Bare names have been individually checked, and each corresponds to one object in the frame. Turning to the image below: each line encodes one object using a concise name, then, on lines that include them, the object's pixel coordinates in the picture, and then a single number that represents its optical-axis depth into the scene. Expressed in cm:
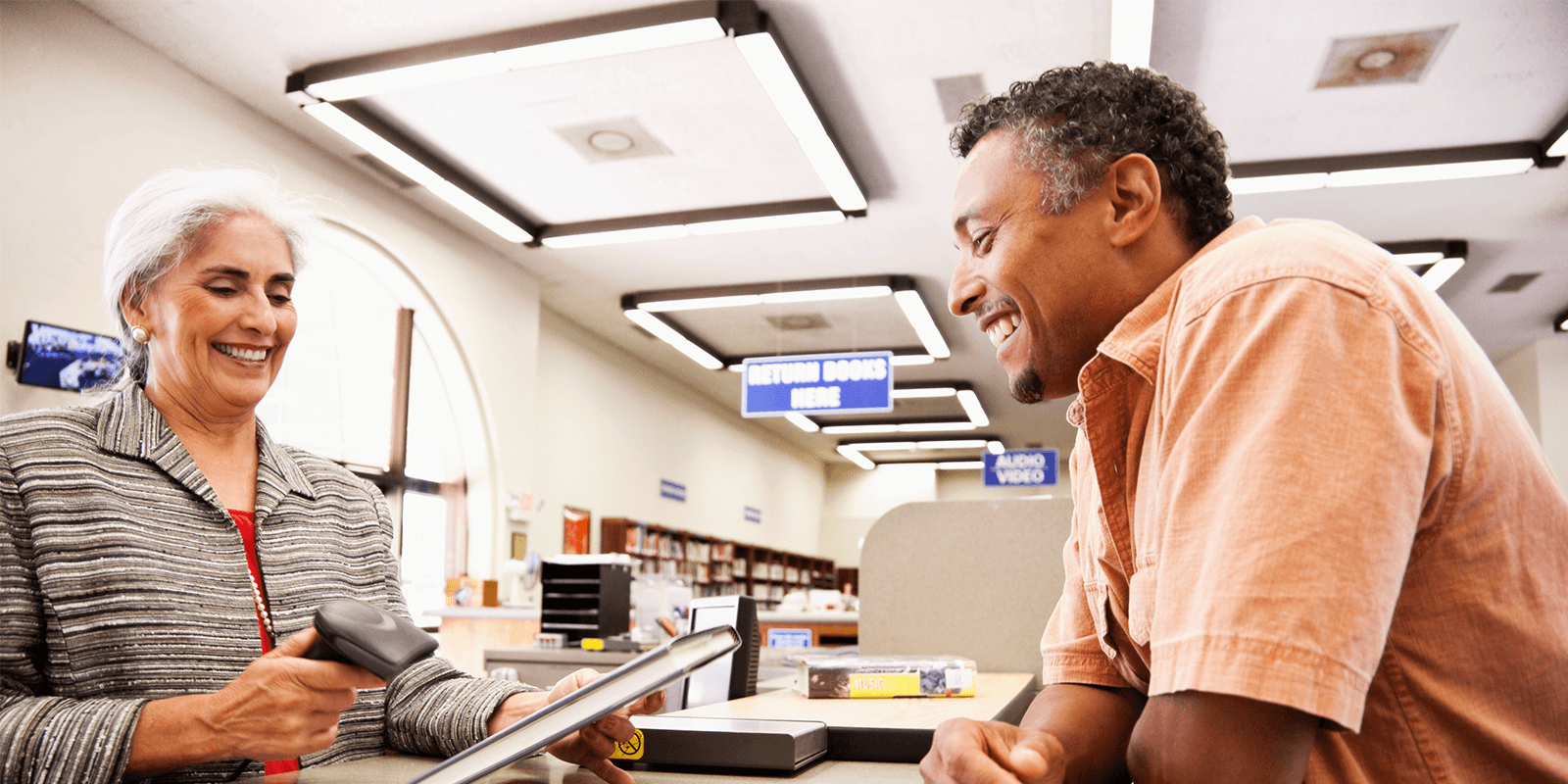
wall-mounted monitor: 428
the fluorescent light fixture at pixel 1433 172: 585
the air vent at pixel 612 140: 566
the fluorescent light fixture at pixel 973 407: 1218
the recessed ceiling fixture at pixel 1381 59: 475
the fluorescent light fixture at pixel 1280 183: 600
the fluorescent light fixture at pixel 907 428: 1427
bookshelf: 1041
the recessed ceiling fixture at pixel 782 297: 829
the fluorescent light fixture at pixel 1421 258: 731
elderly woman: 102
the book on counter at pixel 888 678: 148
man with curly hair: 61
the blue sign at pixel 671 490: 1154
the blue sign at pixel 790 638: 652
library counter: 99
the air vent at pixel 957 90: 514
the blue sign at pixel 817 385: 730
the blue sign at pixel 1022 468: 1227
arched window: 644
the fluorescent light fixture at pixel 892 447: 1552
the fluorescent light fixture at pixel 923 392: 1195
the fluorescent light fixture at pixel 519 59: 445
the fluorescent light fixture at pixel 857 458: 1608
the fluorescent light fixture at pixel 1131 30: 421
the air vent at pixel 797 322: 940
